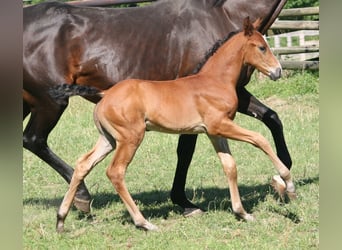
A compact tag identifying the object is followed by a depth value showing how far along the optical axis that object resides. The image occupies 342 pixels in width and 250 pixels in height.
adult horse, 8.89
